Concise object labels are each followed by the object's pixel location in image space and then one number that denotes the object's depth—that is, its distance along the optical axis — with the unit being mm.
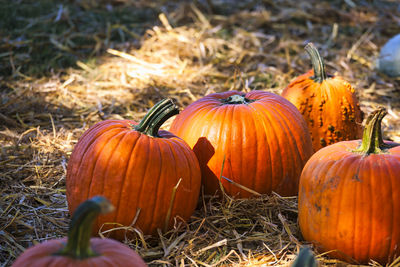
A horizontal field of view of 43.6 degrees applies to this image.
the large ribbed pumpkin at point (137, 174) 2715
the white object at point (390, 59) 6023
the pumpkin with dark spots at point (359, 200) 2467
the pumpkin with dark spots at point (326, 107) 3830
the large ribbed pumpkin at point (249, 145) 3127
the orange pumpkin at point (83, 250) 1667
